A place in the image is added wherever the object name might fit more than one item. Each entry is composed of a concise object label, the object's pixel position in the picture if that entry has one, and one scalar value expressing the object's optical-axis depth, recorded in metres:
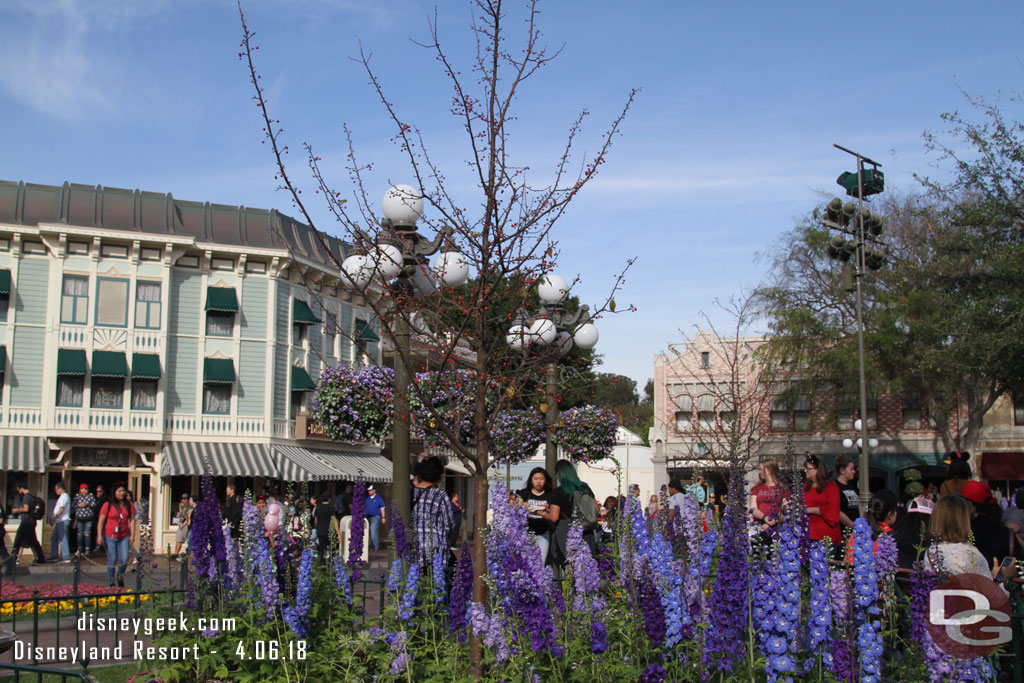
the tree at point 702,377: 42.44
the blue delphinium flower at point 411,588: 5.94
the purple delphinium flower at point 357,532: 6.88
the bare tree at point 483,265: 5.68
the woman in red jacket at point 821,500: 8.34
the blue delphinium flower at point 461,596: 5.55
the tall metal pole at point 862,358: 18.59
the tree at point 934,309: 22.39
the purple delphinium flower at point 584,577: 5.47
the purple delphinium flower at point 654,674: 4.21
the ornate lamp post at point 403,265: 7.26
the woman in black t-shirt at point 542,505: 8.98
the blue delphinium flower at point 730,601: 4.07
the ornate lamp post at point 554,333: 9.08
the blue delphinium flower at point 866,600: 4.14
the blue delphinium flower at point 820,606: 4.16
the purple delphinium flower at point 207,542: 6.40
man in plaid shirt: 7.12
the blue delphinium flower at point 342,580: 6.58
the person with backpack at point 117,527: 15.09
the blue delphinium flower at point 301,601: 5.92
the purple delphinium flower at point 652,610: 4.38
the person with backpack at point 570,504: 8.98
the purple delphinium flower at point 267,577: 5.89
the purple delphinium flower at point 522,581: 4.75
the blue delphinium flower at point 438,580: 6.17
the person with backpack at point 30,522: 19.97
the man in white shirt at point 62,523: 20.31
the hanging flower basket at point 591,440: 16.64
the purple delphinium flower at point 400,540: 6.49
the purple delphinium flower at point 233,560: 6.43
